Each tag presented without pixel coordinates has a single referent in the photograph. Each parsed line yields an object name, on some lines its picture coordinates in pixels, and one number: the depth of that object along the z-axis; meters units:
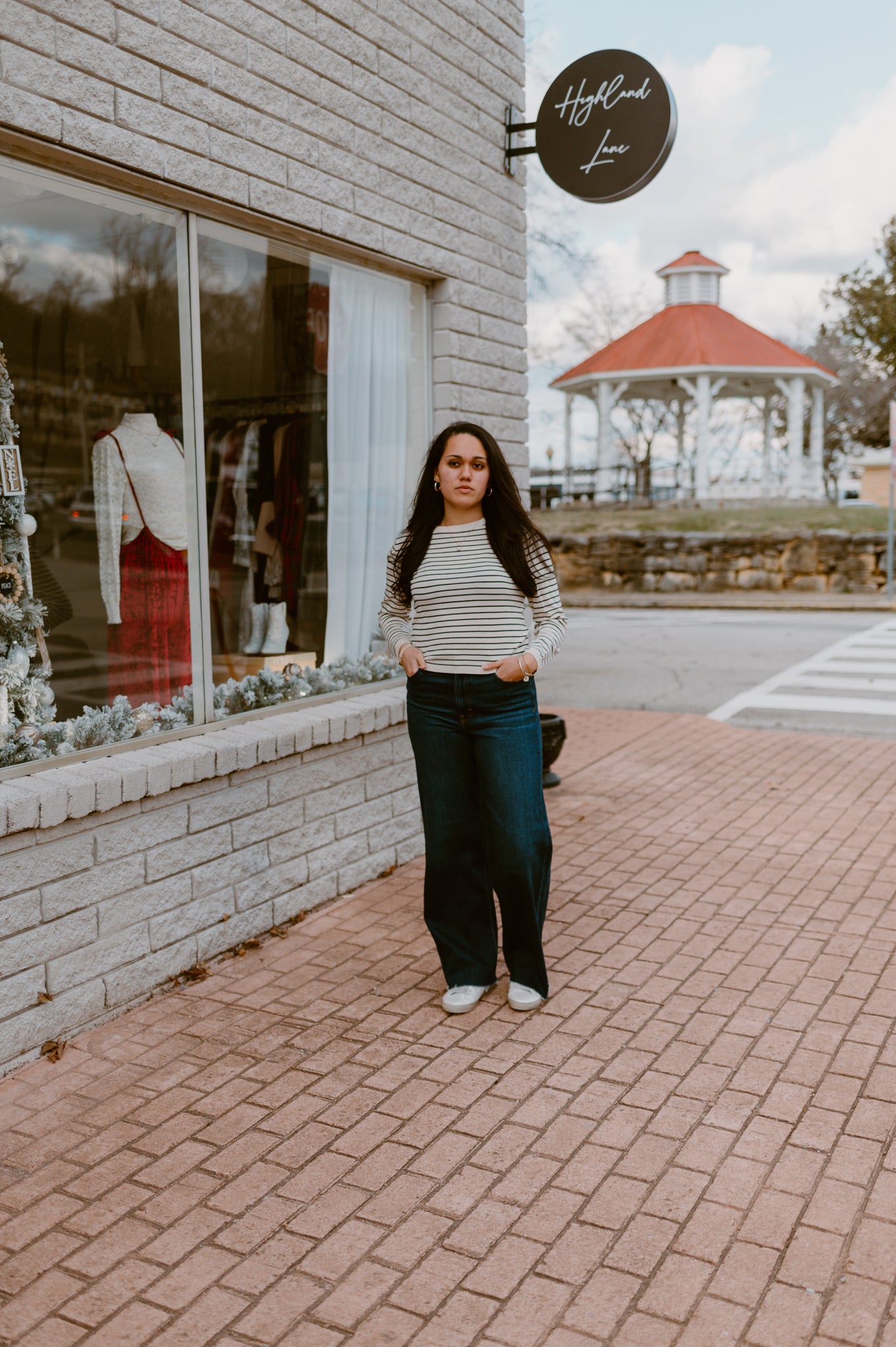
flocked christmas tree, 3.97
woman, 3.88
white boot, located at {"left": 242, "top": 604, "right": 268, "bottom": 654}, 5.33
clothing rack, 4.94
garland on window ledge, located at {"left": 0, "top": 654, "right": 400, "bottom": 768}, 3.98
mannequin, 4.70
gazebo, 28.92
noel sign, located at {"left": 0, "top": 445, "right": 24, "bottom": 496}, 3.98
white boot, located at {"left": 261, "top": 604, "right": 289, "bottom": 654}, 5.43
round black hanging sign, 5.45
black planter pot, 7.16
